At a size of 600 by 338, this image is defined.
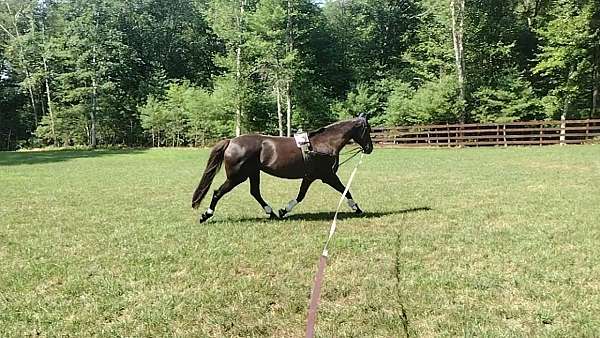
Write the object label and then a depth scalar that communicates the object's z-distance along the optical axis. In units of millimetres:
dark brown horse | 8570
